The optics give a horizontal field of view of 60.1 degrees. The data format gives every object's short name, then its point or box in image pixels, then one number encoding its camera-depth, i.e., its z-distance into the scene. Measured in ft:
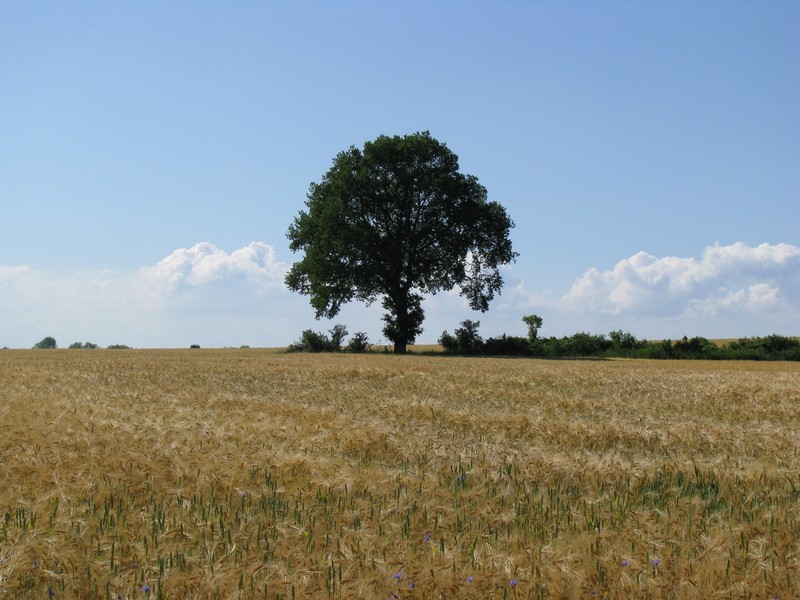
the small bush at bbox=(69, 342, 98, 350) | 243.81
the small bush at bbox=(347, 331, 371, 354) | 165.37
